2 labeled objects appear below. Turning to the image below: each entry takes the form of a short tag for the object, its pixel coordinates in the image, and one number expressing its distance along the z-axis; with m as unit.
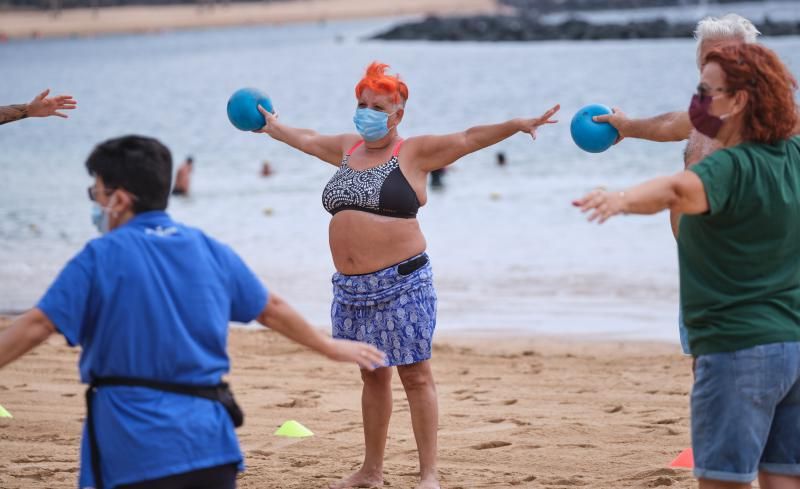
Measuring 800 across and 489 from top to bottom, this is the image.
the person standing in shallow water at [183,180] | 44.23
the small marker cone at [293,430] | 12.34
